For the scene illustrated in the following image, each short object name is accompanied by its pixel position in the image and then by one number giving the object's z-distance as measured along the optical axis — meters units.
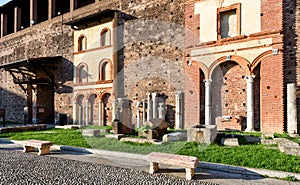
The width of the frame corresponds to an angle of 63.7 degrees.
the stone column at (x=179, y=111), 12.39
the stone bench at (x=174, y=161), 4.83
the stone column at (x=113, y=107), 14.99
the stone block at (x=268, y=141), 7.39
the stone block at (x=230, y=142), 7.50
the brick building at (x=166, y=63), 10.29
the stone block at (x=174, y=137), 8.46
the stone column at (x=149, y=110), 13.37
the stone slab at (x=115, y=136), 9.41
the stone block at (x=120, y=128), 10.49
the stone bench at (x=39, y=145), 7.46
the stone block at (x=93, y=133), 10.00
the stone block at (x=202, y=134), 7.75
